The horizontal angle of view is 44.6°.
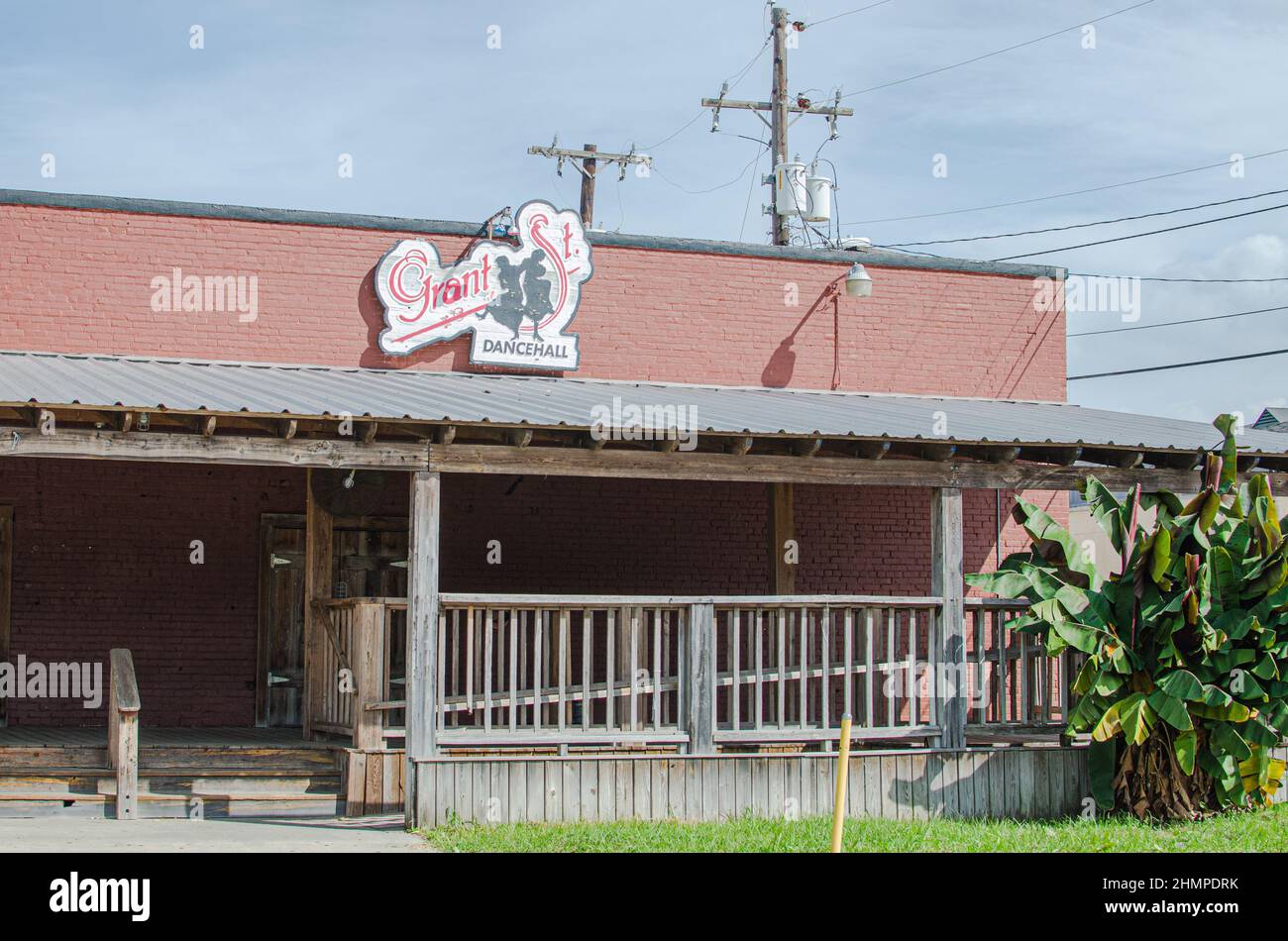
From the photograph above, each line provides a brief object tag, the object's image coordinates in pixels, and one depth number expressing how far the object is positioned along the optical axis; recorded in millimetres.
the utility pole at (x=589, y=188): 30188
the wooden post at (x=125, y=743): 11625
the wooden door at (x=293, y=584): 14375
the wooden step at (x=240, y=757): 12172
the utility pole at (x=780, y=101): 26484
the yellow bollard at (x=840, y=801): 8516
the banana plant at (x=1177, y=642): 11312
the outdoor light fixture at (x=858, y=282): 15906
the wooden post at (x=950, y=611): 12227
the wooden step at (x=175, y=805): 11617
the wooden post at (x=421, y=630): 11219
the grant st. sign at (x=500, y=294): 14805
